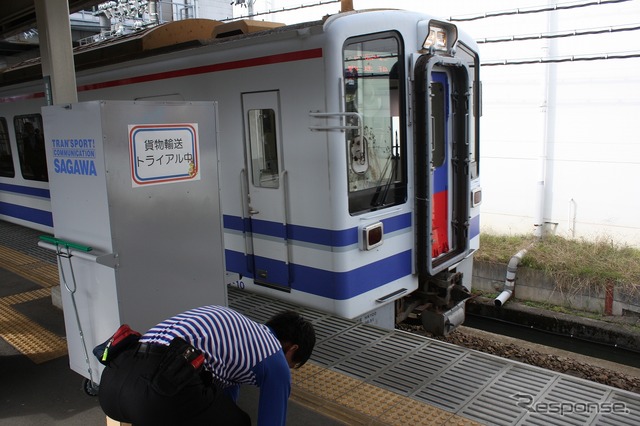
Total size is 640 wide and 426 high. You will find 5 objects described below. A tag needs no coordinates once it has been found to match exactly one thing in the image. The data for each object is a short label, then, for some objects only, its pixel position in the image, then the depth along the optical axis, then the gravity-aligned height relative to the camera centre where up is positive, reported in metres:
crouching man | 2.25 -0.97
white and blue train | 4.28 -0.23
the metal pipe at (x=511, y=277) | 7.82 -2.18
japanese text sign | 3.25 -0.14
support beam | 4.18 +0.60
